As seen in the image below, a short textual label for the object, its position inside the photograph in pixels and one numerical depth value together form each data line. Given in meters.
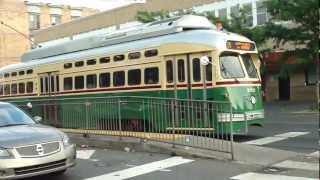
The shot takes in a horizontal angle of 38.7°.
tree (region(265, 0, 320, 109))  22.39
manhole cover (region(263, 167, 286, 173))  7.94
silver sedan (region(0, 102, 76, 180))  7.30
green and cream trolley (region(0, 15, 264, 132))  11.91
